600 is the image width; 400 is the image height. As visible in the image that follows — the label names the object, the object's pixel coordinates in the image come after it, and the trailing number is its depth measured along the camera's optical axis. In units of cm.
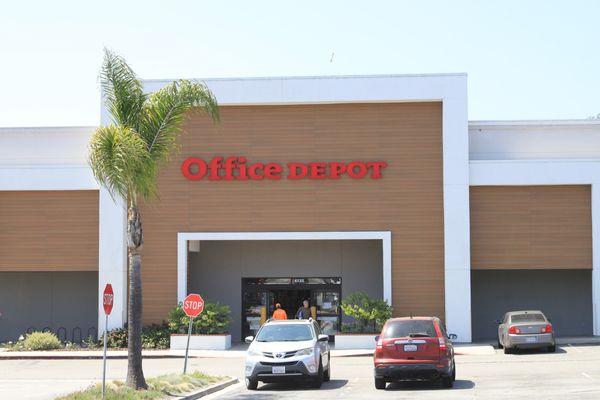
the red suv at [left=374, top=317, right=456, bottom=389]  2062
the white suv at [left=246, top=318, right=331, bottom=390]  2158
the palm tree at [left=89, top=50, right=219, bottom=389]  2016
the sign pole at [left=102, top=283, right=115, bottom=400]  1836
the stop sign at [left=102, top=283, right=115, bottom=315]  1838
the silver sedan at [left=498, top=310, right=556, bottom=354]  3031
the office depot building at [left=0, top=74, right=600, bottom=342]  3556
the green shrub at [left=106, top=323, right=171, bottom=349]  3447
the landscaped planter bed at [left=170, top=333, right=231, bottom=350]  3425
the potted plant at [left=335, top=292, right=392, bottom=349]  3378
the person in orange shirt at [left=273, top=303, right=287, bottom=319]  3198
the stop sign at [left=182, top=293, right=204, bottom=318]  2459
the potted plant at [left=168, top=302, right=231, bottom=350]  3425
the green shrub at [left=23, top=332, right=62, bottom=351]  3450
